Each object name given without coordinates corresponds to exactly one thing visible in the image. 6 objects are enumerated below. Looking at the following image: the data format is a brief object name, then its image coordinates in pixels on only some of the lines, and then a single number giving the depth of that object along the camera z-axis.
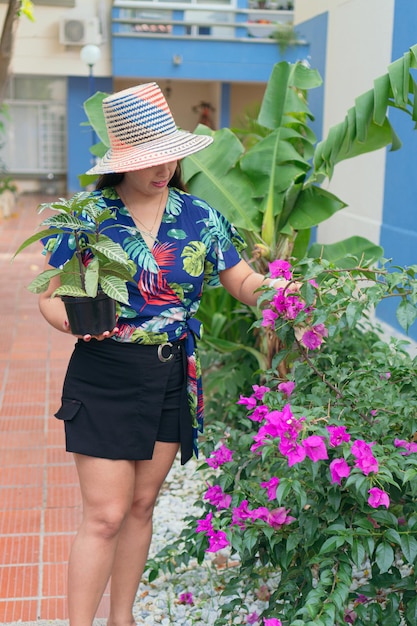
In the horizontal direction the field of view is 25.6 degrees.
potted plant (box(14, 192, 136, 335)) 2.65
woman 2.88
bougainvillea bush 2.49
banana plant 4.87
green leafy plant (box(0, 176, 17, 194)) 18.08
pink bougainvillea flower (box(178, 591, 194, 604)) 3.66
